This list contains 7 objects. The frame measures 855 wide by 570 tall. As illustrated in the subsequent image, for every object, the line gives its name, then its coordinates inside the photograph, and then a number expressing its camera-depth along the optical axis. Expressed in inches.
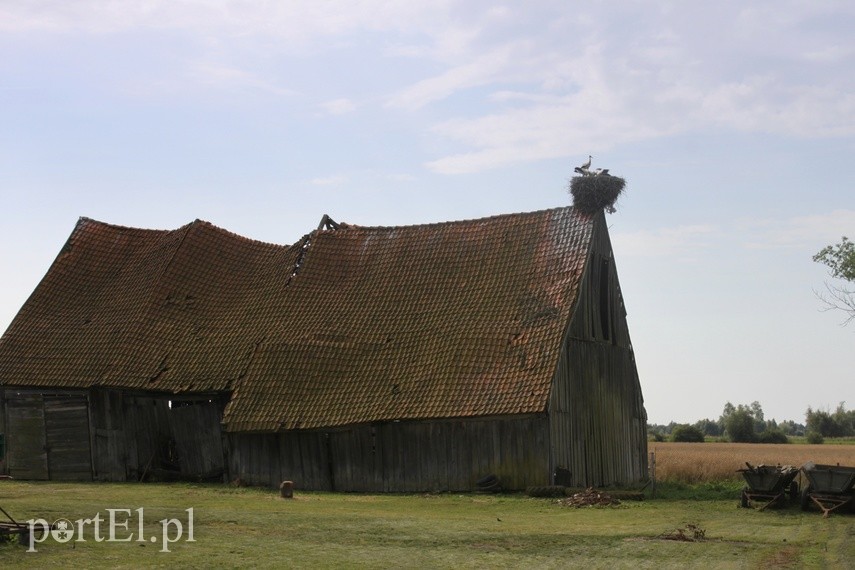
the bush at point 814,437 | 3093.0
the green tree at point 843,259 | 1796.3
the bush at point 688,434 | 3009.4
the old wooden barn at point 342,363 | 1253.1
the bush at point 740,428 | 3157.0
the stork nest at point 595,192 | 1413.6
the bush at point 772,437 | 3117.6
